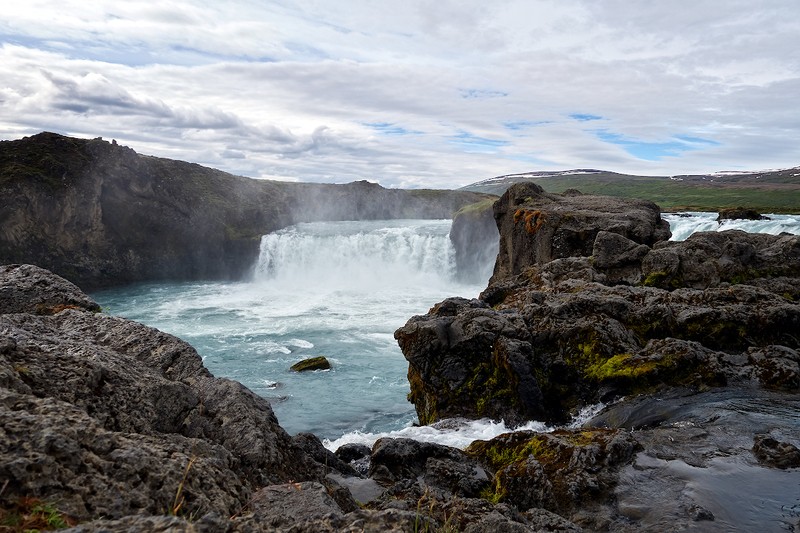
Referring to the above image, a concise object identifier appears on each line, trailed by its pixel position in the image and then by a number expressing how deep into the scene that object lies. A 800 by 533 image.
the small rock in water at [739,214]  54.66
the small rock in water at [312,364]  31.64
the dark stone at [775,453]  10.33
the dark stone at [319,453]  9.35
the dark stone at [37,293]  11.11
